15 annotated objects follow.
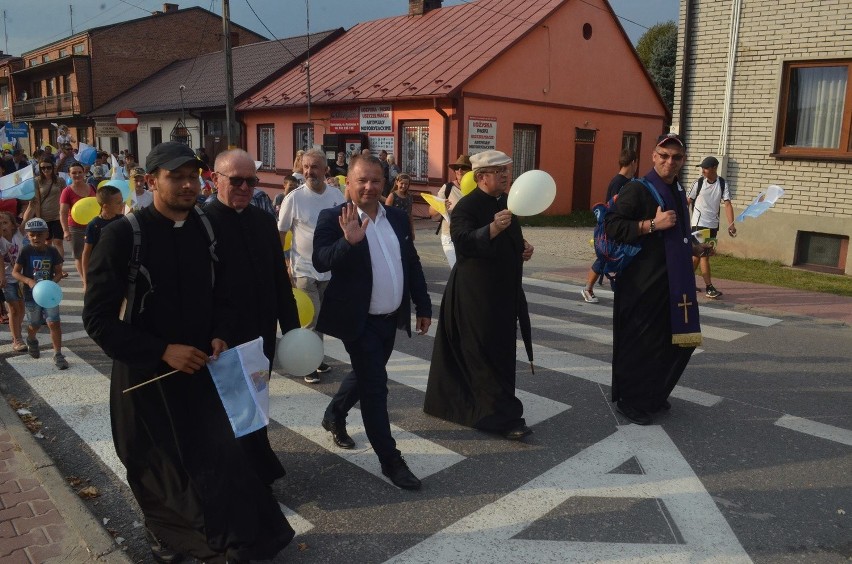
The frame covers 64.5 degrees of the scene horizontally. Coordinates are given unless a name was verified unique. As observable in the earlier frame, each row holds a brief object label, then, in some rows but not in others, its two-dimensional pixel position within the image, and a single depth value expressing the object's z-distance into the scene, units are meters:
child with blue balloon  6.27
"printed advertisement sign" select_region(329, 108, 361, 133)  21.70
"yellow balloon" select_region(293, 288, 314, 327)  4.99
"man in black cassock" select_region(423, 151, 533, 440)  4.49
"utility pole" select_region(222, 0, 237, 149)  18.06
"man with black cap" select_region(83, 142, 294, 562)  2.81
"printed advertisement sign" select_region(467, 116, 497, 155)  18.98
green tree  36.09
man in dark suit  3.85
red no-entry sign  23.66
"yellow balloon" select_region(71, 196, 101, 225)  7.22
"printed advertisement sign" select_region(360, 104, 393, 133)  20.59
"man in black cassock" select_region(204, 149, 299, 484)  3.32
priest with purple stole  4.88
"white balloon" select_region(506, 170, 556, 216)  4.19
